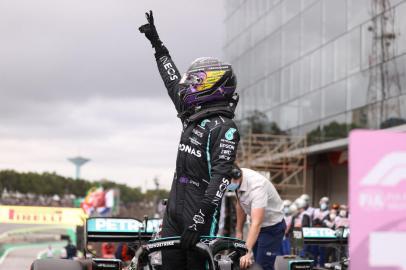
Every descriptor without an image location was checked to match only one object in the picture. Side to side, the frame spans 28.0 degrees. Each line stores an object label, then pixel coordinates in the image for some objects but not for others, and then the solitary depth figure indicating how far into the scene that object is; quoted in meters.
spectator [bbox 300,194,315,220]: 21.68
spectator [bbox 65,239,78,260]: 21.95
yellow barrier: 23.66
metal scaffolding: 32.91
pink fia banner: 3.51
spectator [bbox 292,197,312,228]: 20.28
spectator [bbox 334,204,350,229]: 17.25
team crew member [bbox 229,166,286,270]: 7.38
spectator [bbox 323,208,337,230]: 20.25
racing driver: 5.05
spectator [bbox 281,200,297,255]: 21.25
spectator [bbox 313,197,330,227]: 21.20
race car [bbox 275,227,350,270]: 8.72
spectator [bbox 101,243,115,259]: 19.53
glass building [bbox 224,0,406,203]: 24.91
